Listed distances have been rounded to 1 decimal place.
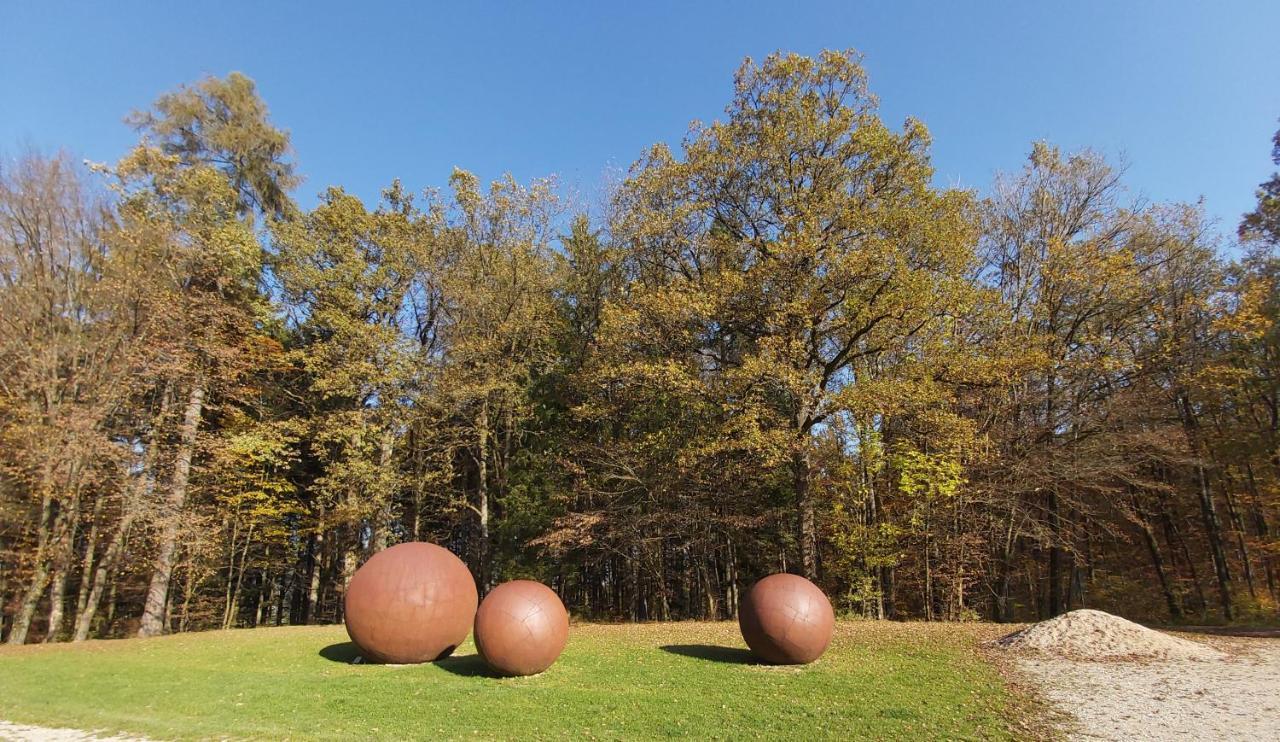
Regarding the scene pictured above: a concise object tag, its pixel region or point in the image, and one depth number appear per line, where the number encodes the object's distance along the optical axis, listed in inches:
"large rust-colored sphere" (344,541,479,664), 446.9
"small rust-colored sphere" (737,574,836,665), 434.9
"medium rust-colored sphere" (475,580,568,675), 414.3
